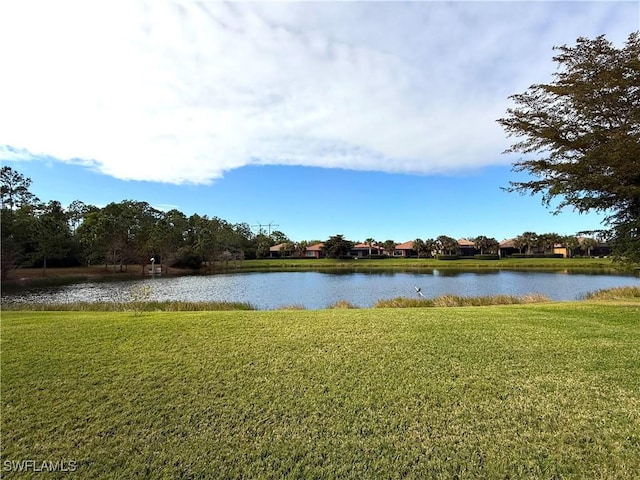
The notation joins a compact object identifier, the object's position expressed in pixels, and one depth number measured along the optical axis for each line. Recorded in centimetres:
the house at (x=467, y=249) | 7506
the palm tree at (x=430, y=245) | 7412
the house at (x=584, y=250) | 7003
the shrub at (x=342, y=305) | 1417
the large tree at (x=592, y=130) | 1033
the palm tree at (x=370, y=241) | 8691
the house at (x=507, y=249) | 7608
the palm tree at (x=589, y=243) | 6919
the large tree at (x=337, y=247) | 6919
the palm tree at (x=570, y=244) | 6931
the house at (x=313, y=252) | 7894
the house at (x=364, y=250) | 7958
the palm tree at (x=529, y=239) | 7244
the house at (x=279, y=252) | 7838
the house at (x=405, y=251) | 7981
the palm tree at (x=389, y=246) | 8075
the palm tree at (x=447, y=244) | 7194
